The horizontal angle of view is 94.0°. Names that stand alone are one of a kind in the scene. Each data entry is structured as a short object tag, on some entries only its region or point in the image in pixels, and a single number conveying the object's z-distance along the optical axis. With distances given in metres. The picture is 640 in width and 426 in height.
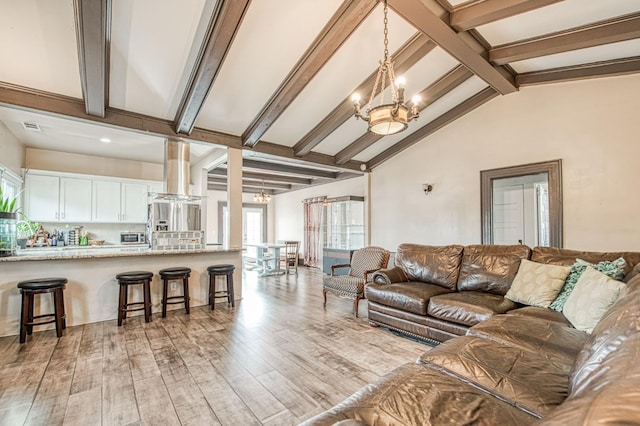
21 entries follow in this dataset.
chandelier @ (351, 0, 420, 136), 2.65
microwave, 6.23
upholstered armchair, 4.25
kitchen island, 3.49
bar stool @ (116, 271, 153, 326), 3.82
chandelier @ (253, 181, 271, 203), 8.67
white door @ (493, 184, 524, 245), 5.04
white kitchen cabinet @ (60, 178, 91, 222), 5.59
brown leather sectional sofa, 0.71
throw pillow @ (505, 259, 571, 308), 2.78
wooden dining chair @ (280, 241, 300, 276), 7.77
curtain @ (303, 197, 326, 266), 8.95
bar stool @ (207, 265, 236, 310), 4.54
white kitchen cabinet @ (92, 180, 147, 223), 5.92
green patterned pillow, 2.49
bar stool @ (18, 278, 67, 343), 3.24
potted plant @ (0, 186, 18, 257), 3.34
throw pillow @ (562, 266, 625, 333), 2.13
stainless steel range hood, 4.63
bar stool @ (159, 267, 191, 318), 4.15
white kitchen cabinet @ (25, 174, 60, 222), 5.30
